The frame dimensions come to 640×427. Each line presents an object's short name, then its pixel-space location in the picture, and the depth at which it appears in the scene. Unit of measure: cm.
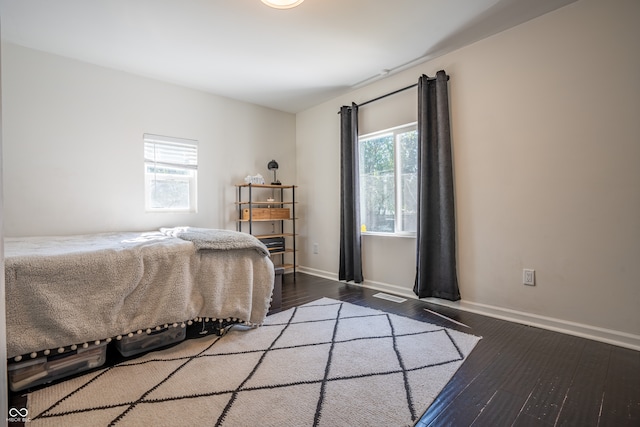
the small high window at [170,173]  343
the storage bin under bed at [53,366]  153
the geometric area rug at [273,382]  140
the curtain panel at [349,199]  363
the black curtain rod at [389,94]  315
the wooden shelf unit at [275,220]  404
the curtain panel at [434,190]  284
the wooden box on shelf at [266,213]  392
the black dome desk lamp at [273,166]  421
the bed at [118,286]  152
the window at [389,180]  327
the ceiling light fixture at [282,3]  206
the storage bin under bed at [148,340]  189
